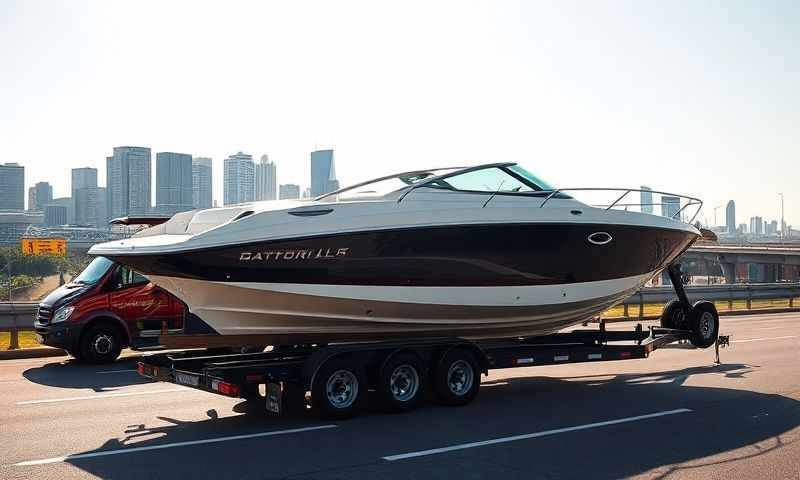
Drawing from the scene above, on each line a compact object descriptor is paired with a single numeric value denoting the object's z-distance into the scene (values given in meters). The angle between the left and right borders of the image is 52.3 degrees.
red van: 14.29
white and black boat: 9.17
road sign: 25.75
